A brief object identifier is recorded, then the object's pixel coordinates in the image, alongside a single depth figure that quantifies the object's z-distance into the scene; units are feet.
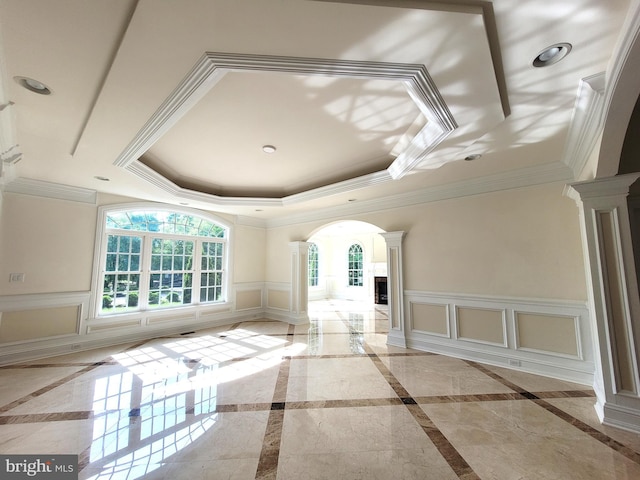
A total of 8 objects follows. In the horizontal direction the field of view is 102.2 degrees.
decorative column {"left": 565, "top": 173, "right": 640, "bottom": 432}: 7.00
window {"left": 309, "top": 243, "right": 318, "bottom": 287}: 31.78
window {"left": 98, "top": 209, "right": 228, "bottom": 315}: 14.75
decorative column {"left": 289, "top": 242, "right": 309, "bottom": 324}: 19.11
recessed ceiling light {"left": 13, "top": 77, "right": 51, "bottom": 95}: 5.60
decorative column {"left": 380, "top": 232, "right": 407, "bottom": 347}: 13.79
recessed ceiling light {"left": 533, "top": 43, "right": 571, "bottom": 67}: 4.75
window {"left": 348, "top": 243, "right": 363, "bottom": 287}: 31.50
